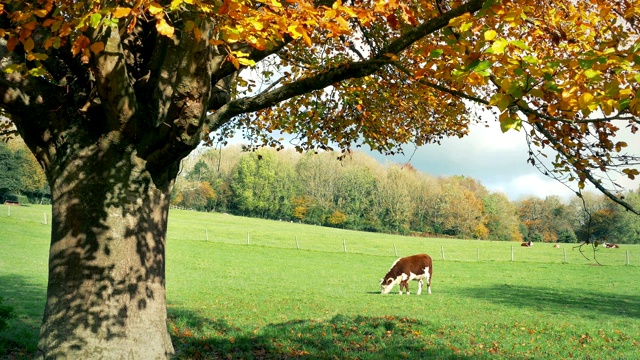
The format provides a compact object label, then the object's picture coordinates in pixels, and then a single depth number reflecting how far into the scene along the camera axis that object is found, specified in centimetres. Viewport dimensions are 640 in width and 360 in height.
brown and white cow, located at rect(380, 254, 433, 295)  2319
